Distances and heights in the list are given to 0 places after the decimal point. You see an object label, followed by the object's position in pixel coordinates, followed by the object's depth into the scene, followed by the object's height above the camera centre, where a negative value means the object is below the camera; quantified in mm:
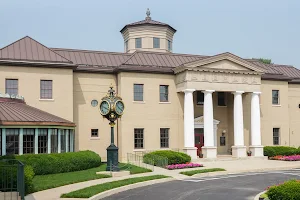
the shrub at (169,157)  31131 -2660
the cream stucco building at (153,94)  32938 +2612
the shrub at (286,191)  14391 -2540
